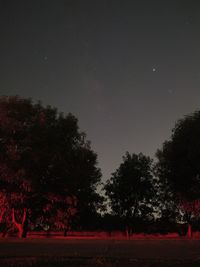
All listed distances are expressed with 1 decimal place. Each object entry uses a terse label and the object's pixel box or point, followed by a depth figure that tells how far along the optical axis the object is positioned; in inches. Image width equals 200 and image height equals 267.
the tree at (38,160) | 814.2
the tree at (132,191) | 1499.5
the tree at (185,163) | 911.1
